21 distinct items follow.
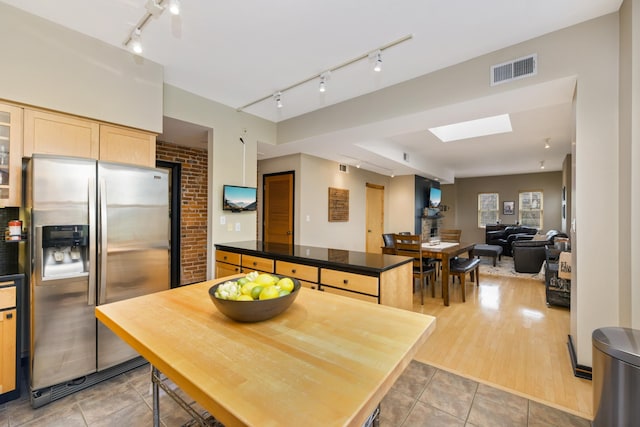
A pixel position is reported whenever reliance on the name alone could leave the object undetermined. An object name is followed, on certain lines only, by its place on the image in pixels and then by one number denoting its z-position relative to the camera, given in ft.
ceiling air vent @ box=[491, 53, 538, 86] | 7.55
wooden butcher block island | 2.15
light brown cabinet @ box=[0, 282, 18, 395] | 6.18
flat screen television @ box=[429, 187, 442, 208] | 27.23
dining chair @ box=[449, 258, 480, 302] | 13.33
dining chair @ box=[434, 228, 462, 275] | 17.28
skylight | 15.01
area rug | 18.45
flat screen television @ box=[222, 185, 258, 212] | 11.86
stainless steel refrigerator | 6.33
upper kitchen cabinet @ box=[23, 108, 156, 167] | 6.98
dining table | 12.74
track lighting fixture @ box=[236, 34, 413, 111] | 7.64
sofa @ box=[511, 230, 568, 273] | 18.95
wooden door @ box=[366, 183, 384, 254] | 22.76
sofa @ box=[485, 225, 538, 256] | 27.14
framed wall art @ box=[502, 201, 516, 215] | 30.76
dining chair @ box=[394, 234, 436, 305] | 12.99
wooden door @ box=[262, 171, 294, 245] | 16.81
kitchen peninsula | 7.10
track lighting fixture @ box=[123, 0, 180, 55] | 5.65
